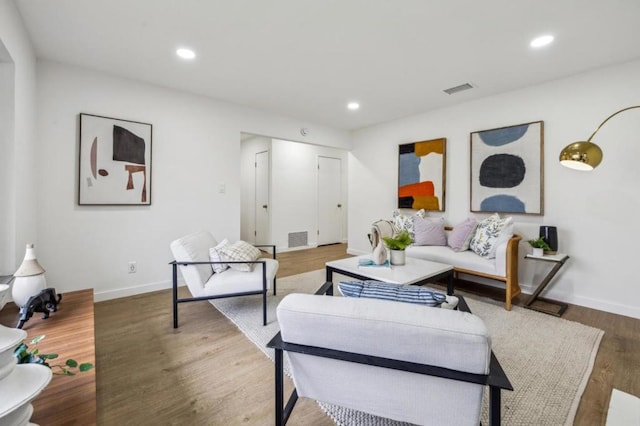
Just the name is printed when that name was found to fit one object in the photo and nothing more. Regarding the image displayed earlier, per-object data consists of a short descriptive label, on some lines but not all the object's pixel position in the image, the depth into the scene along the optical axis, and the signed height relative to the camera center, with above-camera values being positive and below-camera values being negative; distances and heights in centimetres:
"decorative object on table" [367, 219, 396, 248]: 394 -23
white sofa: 291 -53
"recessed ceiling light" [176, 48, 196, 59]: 259 +148
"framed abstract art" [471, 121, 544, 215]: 331 +57
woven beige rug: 152 -101
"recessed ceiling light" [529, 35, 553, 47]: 235 +147
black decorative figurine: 171 -60
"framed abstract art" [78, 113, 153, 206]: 295 +56
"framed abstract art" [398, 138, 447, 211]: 422 +63
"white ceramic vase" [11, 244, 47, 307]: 177 -44
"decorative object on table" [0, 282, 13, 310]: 128 -35
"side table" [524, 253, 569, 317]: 282 -66
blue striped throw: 119 -34
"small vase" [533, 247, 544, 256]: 295 -38
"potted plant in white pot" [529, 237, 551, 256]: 296 -33
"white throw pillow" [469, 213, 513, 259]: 317 -22
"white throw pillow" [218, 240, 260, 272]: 263 -39
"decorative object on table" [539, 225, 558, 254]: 300 -25
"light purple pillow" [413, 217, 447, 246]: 390 -25
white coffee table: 249 -54
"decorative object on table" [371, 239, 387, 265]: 283 -40
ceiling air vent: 335 +153
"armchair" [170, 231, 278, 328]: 246 -59
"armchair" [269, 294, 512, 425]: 93 -51
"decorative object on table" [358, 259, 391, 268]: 284 -50
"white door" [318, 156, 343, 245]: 678 +33
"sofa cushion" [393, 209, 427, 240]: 415 -10
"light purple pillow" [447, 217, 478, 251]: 358 -25
